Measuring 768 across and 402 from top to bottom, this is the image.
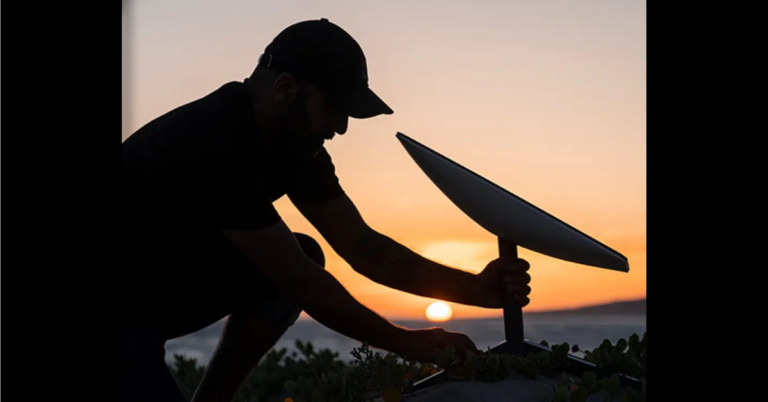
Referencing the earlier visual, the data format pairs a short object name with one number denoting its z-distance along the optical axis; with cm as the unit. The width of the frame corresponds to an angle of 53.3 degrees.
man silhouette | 333
